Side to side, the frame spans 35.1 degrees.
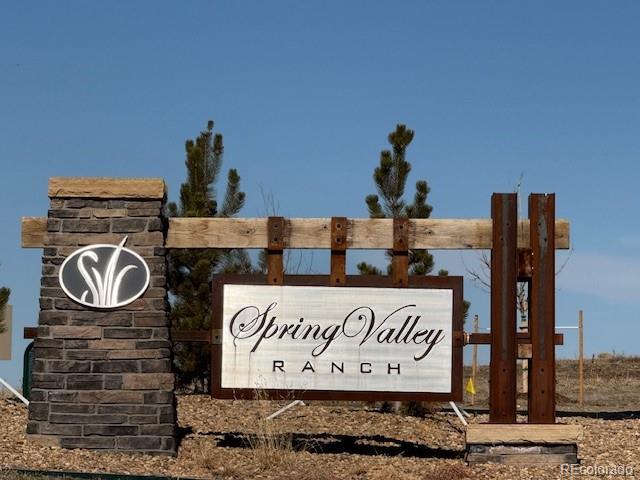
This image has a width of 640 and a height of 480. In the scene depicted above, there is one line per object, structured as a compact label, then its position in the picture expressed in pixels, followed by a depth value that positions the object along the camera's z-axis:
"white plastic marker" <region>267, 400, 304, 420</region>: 14.91
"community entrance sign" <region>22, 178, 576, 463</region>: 12.16
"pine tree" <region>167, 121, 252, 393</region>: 18.56
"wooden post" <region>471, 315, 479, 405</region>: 22.43
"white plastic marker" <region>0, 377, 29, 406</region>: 15.29
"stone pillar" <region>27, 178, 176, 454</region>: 12.13
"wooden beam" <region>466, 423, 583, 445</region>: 12.09
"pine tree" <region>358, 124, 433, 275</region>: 17.52
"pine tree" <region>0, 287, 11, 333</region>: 17.78
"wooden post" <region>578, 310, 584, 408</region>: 22.61
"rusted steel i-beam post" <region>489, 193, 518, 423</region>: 12.20
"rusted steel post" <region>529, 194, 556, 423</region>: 12.27
